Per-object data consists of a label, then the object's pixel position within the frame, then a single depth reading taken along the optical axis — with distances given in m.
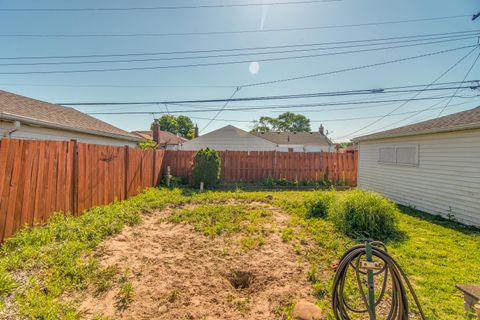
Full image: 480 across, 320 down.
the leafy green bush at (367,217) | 4.35
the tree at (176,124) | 48.59
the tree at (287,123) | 47.94
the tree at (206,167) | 9.55
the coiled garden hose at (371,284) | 1.68
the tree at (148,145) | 14.11
